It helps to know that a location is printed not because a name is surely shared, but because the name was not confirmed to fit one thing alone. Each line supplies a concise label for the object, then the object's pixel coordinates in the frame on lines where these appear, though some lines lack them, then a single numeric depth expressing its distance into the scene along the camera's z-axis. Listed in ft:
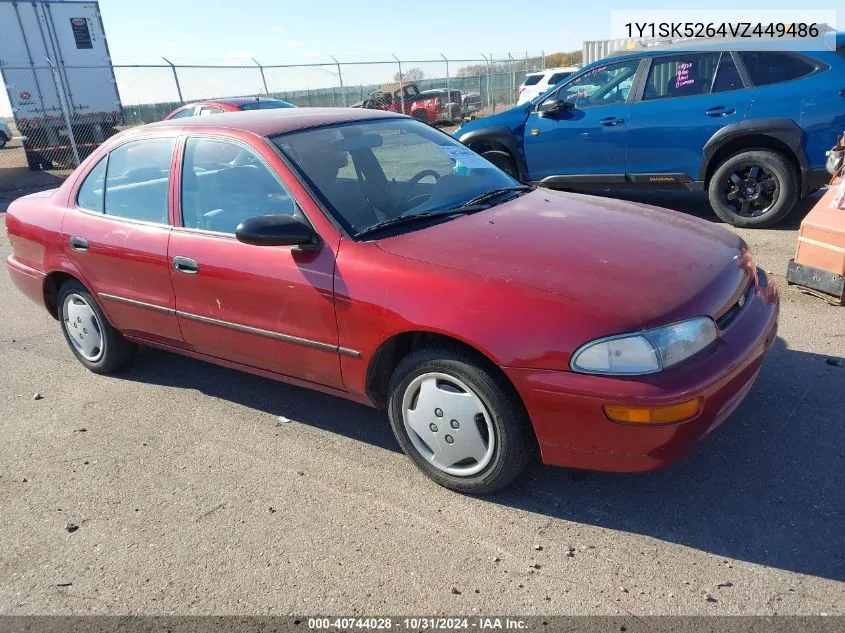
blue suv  20.48
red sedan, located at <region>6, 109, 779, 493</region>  8.29
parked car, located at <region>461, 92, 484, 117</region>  77.39
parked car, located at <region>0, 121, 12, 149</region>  81.15
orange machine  14.99
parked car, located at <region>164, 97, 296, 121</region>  36.27
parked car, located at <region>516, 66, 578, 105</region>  70.36
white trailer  51.01
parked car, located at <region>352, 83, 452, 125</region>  71.15
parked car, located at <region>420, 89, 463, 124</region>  73.31
